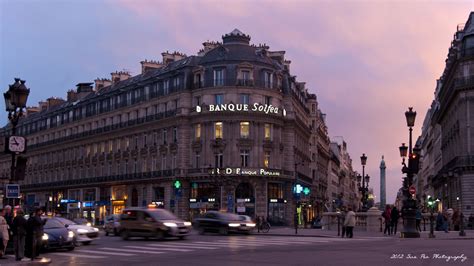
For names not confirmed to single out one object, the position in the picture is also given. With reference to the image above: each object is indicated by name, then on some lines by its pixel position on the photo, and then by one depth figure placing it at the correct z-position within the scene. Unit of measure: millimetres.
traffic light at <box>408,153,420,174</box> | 34750
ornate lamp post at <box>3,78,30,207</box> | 20812
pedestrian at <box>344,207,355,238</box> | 35250
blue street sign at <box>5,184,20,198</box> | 20406
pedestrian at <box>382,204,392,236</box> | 38219
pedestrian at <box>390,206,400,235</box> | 38812
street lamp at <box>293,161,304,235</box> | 72562
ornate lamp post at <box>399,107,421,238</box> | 34562
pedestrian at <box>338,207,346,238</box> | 41594
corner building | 72625
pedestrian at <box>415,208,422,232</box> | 41406
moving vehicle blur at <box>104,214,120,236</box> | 40812
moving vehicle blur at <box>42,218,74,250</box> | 25250
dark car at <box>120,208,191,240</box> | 33188
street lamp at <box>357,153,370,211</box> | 55228
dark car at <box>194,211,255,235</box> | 39375
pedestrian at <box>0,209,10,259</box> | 20406
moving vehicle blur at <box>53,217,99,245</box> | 29708
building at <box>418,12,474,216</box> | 67438
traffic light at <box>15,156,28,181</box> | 20562
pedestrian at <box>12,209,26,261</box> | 19984
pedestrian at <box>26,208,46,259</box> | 20250
